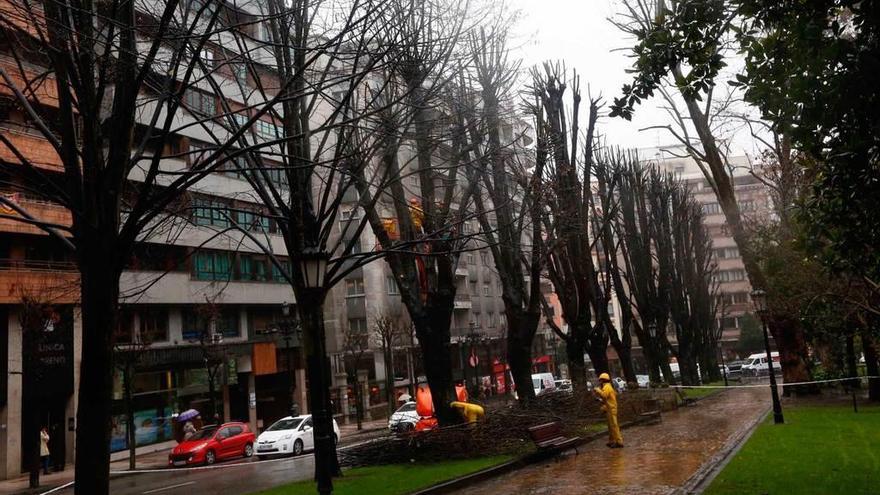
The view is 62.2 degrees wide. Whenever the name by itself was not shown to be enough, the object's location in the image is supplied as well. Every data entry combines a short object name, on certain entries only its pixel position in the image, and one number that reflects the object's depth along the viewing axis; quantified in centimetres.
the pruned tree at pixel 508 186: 1616
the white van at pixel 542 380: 4784
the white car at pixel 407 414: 2920
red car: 2467
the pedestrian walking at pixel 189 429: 2994
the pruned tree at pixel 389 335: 4078
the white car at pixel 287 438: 2541
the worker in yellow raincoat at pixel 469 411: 1645
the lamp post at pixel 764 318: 1820
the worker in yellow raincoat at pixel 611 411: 1573
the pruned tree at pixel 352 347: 4475
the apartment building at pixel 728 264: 8719
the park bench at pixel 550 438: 1441
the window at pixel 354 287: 5138
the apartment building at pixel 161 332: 2602
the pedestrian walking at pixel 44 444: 2395
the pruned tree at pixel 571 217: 2258
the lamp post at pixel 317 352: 1048
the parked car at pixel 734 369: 6247
